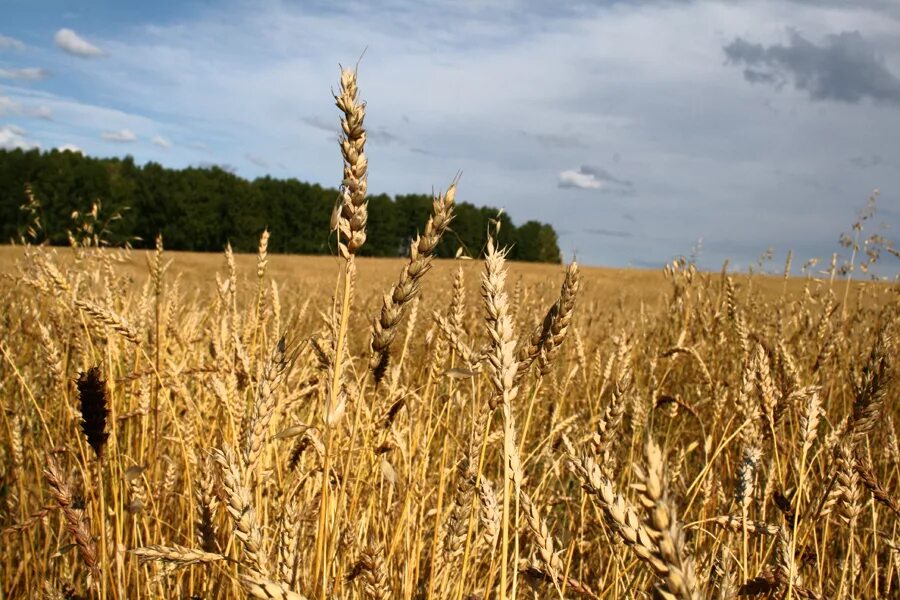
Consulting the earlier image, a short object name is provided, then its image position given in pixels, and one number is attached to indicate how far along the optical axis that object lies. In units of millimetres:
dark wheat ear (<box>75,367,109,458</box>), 521
